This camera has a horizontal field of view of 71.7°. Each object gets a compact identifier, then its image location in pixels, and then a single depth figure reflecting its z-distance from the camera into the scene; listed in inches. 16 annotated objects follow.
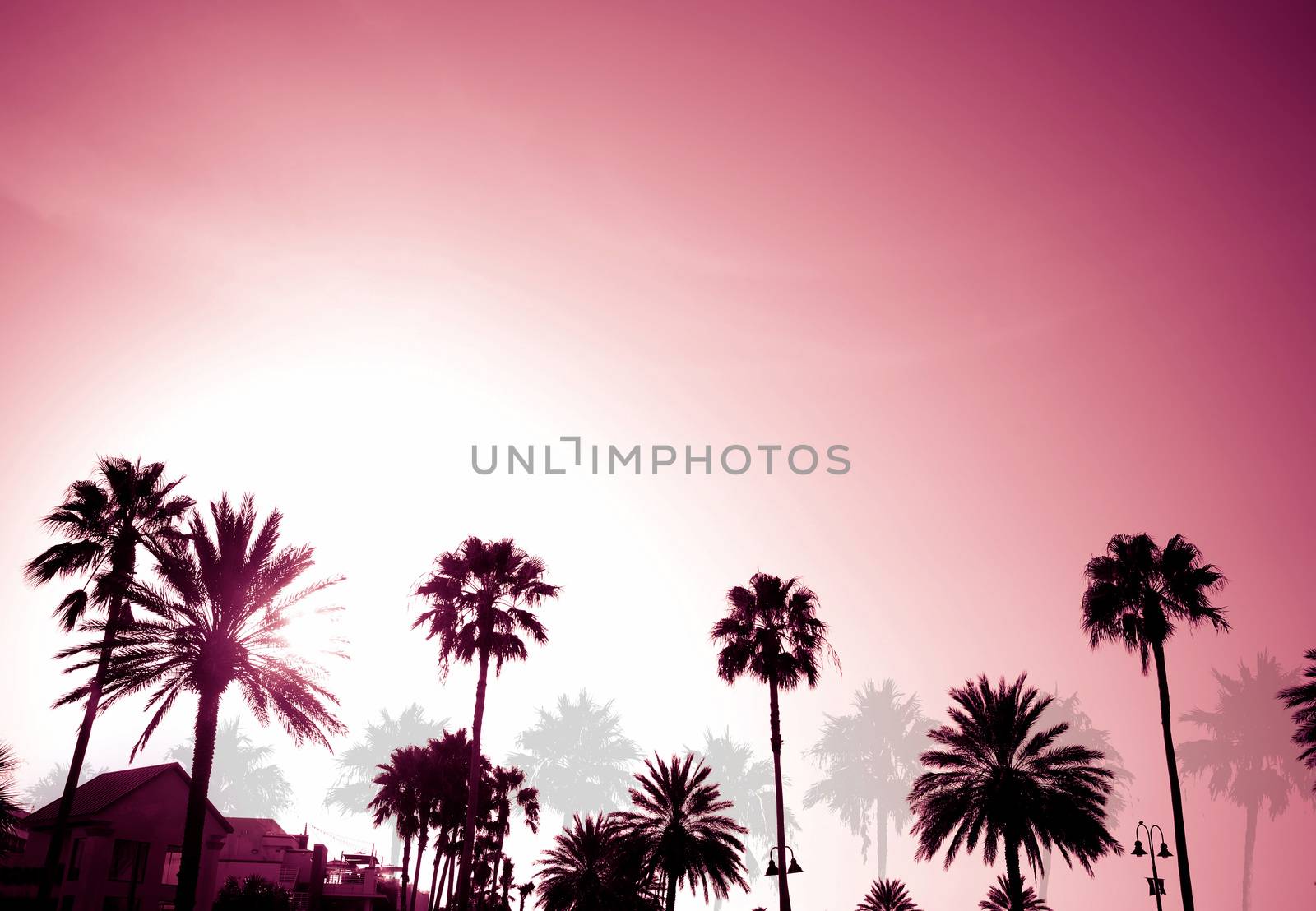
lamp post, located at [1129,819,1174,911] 1768.0
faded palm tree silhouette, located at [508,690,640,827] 5910.4
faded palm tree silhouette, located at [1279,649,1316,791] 1616.6
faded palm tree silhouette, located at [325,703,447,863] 5979.3
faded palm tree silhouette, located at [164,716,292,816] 6545.3
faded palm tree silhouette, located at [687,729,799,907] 5565.9
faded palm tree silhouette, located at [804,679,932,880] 4596.5
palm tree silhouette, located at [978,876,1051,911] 1940.1
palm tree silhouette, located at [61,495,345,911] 1029.2
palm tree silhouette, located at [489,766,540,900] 2095.2
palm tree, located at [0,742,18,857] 1287.2
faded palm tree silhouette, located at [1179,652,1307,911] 3718.0
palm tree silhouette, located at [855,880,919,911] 2055.9
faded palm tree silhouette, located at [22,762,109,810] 6944.9
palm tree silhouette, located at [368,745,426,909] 1973.4
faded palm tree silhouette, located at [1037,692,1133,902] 4109.3
